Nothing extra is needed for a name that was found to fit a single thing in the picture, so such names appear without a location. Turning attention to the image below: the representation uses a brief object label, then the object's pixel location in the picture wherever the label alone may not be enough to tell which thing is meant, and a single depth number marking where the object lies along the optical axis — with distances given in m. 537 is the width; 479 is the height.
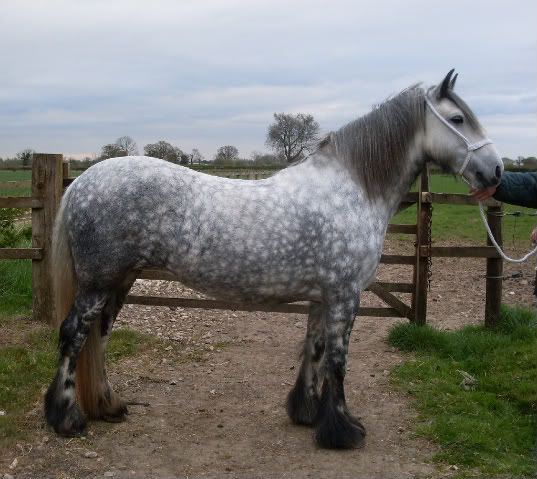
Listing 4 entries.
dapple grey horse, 3.84
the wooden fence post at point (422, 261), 6.19
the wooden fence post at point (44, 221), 6.21
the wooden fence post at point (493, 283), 6.29
